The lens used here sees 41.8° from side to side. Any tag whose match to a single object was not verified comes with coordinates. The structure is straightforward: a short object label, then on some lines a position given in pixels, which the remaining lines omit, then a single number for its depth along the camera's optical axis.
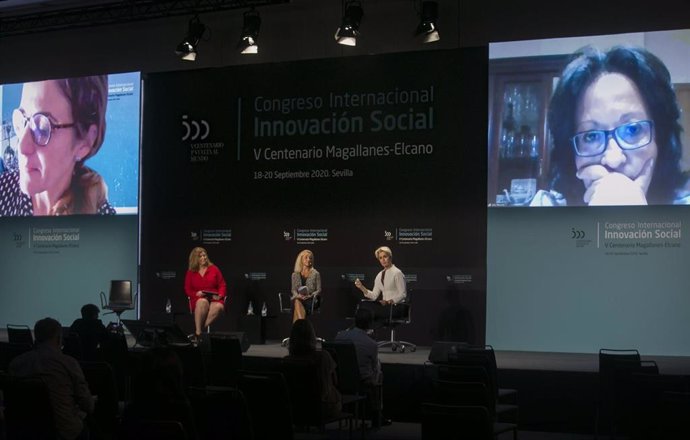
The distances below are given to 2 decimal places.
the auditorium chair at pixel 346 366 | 6.87
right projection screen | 10.46
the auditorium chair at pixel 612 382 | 6.09
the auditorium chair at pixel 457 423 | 4.20
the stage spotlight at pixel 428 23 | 11.19
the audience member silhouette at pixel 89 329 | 8.45
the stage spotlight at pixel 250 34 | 11.87
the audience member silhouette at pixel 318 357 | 5.84
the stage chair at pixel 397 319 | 10.59
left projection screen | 13.22
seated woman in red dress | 11.94
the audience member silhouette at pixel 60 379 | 4.81
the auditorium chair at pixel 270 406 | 5.00
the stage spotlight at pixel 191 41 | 12.21
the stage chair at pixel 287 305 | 11.41
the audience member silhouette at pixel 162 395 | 4.17
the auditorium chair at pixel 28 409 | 4.54
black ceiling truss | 12.68
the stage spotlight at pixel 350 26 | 11.31
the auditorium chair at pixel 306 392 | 5.78
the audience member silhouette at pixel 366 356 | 7.01
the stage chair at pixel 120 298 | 12.82
